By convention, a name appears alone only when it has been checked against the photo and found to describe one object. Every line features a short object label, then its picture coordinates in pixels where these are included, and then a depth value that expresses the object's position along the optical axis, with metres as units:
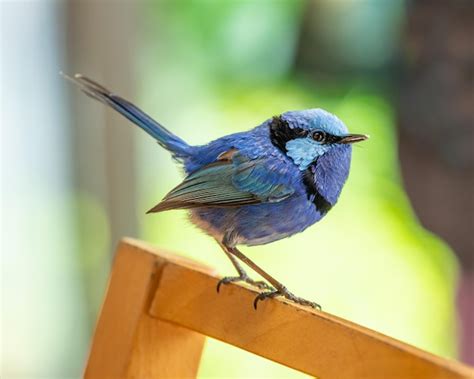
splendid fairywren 2.43
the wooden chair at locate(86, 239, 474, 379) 2.36
